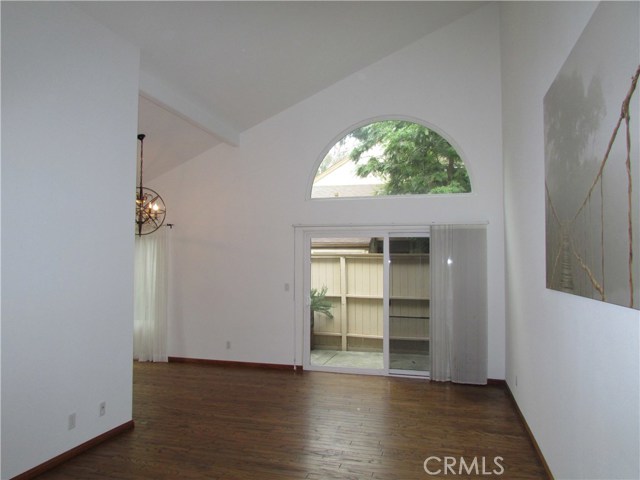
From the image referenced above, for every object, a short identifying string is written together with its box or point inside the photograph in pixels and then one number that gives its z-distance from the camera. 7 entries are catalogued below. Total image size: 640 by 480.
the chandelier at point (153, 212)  5.94
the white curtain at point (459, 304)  5.46
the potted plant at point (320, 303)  6.10
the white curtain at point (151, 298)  6.50
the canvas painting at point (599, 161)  1.61
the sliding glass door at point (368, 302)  5.81
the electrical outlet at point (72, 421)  3.35
